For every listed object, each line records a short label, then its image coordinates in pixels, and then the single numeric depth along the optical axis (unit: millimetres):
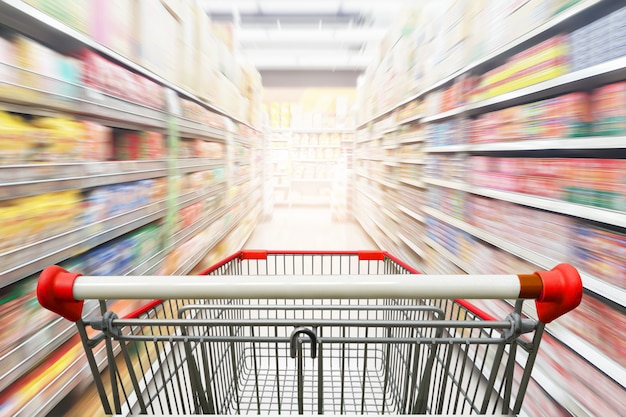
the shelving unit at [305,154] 8492
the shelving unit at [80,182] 924
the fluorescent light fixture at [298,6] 4941
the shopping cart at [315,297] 681
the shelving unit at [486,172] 1022
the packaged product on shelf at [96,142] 1228
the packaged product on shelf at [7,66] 854
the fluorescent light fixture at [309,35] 6117
